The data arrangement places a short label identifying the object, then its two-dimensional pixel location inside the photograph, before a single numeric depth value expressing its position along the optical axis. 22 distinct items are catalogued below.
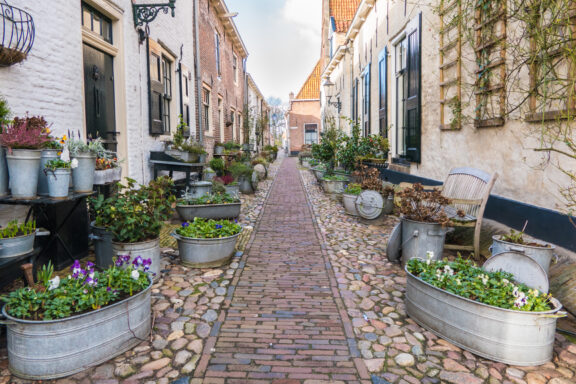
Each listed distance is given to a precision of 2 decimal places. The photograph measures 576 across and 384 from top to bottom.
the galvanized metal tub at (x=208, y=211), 5.74
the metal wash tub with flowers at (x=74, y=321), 2.25
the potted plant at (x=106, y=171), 4.25
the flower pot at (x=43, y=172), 3.39
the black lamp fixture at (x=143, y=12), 6.44
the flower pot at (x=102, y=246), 3.85
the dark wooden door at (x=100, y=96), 5.36
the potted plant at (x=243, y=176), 9.72
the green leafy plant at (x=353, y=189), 7.26
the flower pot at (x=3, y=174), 3.15
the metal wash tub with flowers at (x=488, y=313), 2.42
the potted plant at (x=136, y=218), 3.53
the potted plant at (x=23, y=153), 3.11
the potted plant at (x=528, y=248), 3.20
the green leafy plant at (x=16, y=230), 2.86
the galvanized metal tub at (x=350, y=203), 7.08
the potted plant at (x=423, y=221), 3.95
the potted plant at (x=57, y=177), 3.38
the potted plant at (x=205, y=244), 4.18
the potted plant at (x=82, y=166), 3.80
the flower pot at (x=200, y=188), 6.71
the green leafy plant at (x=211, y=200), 5.86
